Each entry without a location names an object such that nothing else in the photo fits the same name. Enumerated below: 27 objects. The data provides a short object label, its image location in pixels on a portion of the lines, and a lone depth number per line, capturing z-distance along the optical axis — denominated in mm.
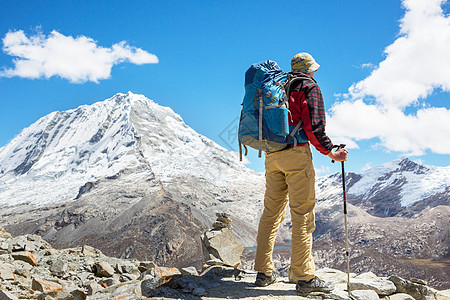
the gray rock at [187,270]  7549
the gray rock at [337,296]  4027
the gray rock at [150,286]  3814
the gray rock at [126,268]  8341
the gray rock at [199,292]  3949
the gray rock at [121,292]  3741
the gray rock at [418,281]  5489
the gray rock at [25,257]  8023
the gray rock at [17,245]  8718
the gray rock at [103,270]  8211
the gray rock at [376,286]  4809
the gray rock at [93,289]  4816
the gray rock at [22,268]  6852
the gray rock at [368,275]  6536
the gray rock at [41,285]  5590
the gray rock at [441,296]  5559
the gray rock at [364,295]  4234
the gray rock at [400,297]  4807
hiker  4031
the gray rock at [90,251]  10531
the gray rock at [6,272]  6142
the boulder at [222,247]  9266
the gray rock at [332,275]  5468
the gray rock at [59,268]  7770
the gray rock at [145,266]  8334
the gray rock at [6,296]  4656
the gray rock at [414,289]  5211
